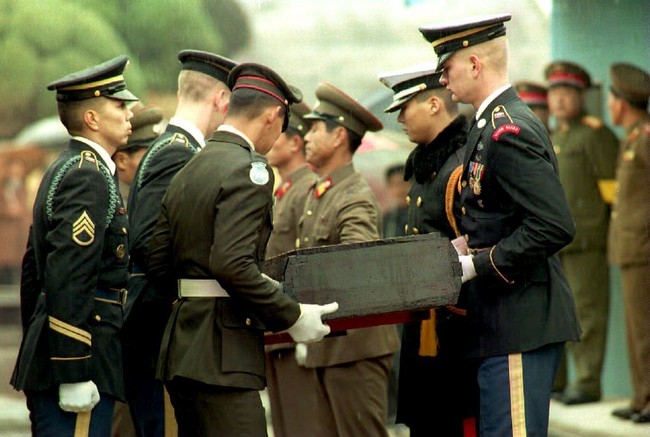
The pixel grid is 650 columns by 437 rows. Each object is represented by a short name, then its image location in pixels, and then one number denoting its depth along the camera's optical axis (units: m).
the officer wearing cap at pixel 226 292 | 9.87
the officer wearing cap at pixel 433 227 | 11.59
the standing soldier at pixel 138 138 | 14.79
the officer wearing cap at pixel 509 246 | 10.31
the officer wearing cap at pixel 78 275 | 10.58
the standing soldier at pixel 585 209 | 19.45
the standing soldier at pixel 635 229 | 17.91
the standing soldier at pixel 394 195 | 20.58
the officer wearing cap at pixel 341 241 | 14.03
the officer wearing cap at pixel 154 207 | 11.84
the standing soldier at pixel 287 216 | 15.33
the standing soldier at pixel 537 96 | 20.36
